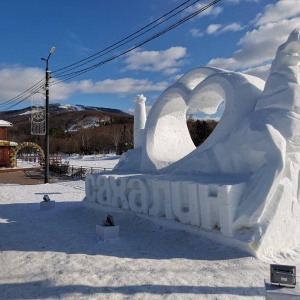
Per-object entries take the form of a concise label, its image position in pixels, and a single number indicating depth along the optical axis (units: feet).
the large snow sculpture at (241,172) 20.02
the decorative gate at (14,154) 102.47
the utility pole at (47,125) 58.70
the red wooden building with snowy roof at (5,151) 101.20
